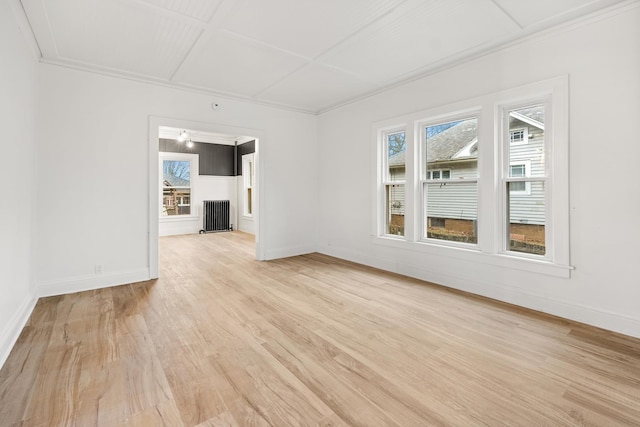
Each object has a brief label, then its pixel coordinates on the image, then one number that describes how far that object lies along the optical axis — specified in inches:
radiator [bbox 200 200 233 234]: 334.3
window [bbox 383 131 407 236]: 172.1
